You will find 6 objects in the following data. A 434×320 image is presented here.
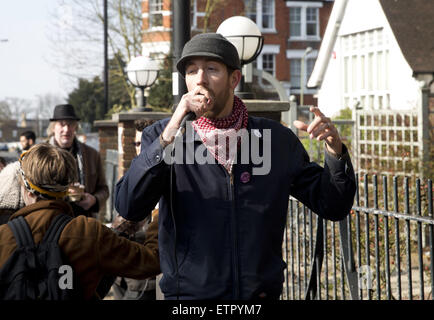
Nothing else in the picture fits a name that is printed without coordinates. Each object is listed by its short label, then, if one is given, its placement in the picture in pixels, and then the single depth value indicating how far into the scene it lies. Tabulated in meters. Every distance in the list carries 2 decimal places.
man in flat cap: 3.08
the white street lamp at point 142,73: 14.75
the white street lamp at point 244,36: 8.12
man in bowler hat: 7.18
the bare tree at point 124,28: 29.86
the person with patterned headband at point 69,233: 3.33
